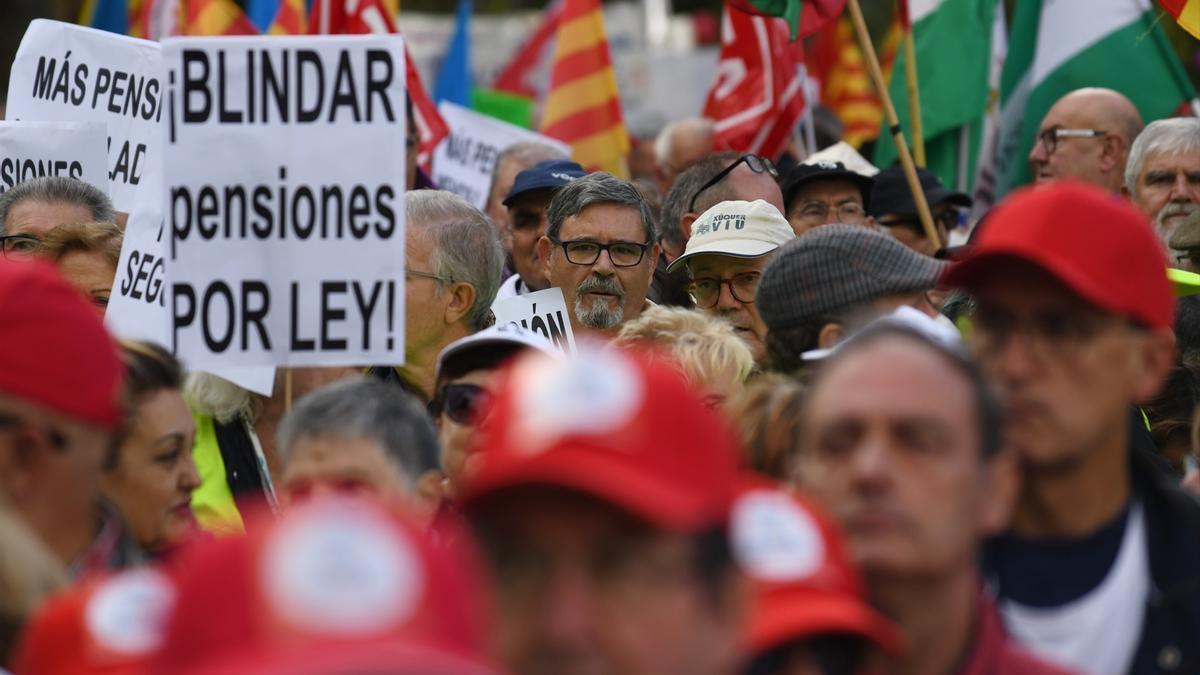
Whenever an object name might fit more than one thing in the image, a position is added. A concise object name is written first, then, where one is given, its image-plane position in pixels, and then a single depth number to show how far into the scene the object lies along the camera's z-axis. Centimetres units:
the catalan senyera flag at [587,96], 2256
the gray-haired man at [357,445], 841
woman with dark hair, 912
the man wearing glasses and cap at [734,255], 1390
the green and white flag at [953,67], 2103
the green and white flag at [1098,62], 2012
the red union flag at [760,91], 2092
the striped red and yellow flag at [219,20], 2072
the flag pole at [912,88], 1861
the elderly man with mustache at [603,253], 1449
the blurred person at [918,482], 609
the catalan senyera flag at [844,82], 2925
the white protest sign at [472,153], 2250
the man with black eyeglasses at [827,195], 1697
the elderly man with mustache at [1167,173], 1678
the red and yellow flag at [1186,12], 1642
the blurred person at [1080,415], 697
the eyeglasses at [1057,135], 1803
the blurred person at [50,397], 729
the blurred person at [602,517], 477
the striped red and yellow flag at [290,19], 2067
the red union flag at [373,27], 2078
